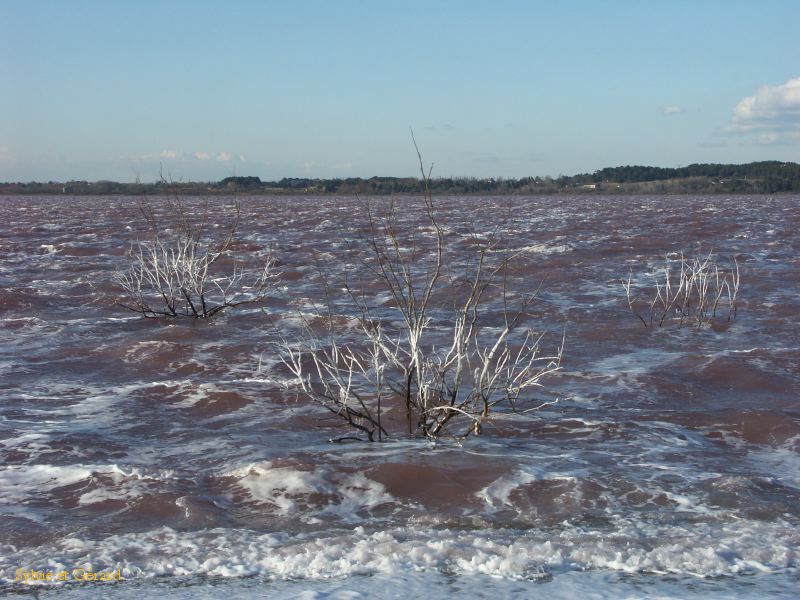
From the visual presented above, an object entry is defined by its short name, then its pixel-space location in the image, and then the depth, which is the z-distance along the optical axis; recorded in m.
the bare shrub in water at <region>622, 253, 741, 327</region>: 12.57
